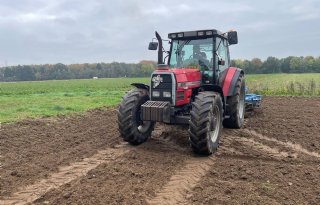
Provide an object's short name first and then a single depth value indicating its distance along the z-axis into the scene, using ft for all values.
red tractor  24.72
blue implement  44.08
